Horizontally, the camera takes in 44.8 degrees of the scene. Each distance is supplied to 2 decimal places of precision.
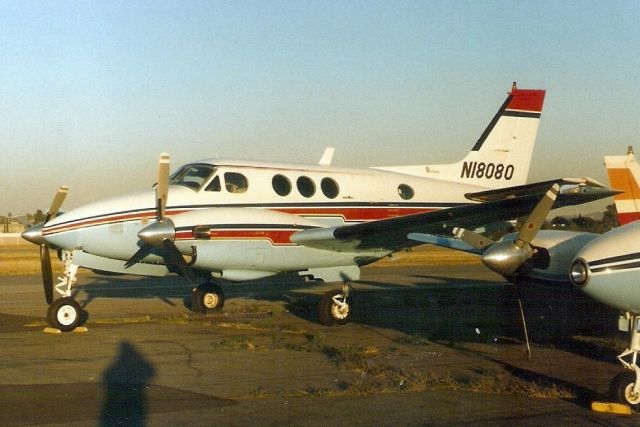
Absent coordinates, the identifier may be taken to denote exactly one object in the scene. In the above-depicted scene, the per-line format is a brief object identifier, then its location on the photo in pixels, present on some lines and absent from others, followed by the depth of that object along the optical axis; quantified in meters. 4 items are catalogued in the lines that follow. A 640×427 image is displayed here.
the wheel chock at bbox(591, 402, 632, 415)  7.68
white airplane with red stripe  13.68
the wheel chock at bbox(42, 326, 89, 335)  13.41
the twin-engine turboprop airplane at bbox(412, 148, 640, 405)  7.56
